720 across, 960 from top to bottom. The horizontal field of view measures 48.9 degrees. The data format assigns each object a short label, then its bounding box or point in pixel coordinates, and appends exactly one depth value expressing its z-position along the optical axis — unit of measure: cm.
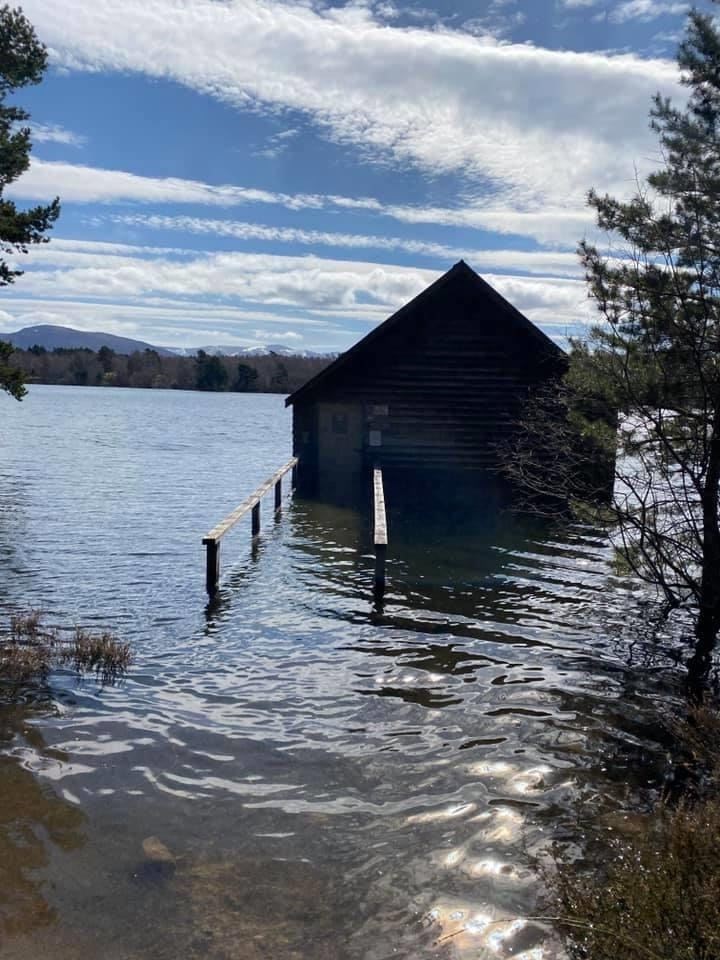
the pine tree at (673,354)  848
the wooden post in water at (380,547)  1284
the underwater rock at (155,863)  539
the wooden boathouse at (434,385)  2367
